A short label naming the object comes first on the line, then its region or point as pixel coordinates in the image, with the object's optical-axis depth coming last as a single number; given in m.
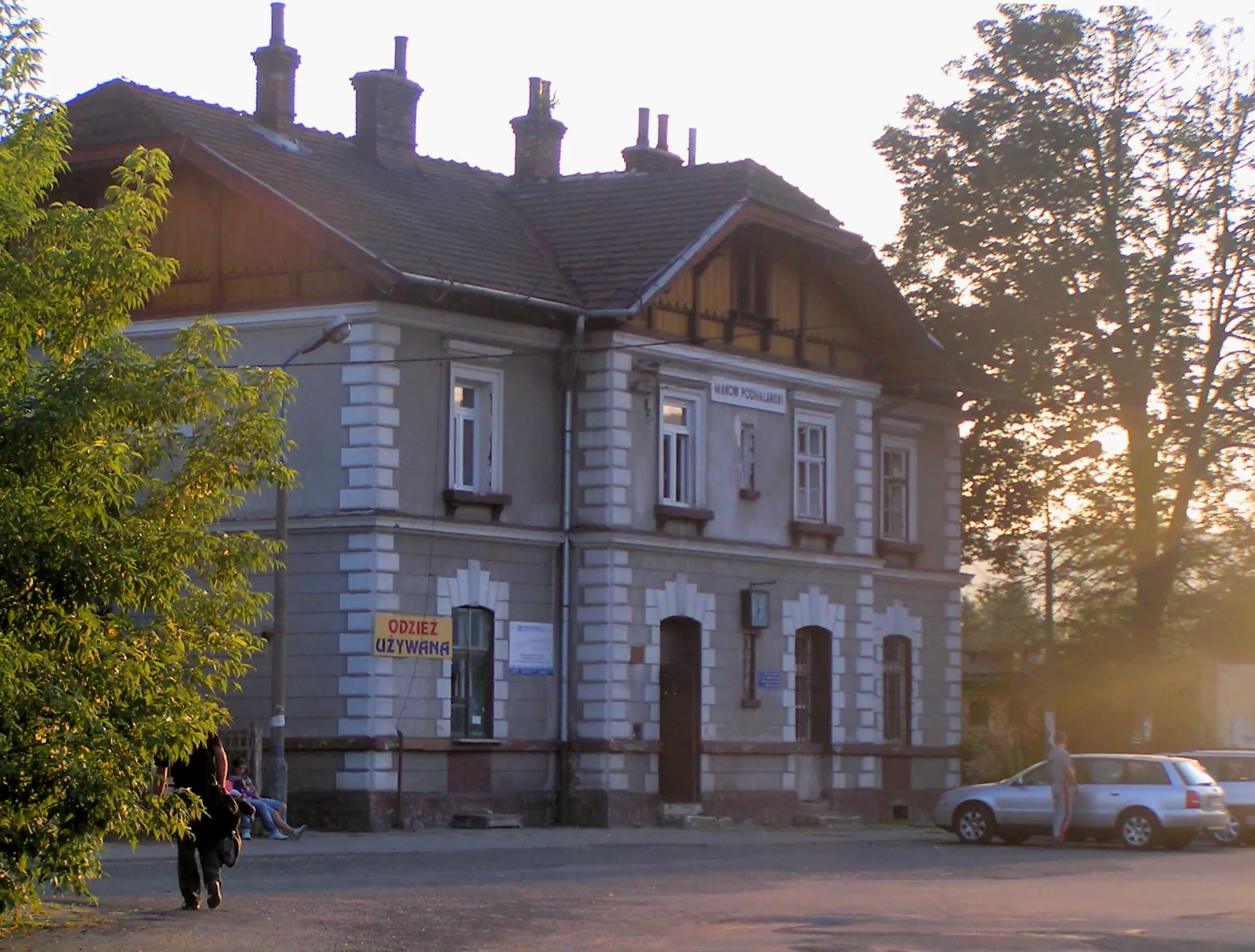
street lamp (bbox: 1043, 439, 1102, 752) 42.84
